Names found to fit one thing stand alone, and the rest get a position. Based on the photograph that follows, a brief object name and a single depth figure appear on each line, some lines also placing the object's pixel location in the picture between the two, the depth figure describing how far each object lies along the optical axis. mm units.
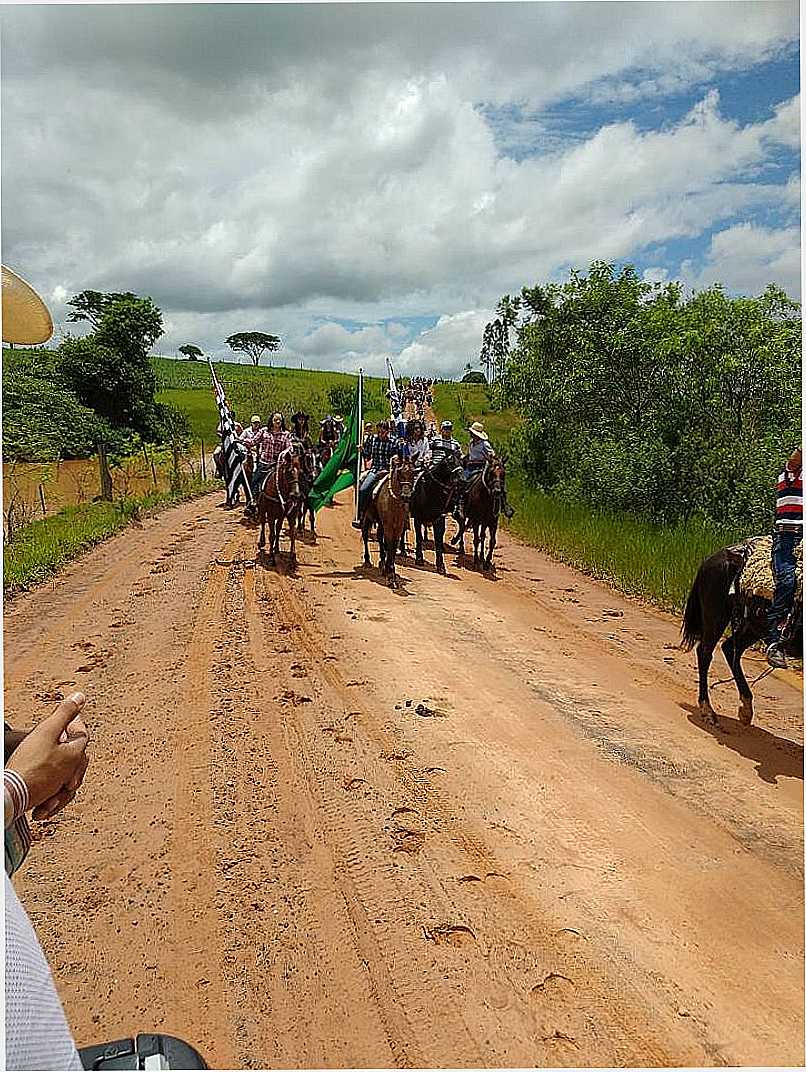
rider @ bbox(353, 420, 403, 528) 12219
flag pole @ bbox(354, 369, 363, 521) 12945
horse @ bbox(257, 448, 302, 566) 11430
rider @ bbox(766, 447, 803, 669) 5562
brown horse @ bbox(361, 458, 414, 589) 10672
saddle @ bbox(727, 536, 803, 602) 5949
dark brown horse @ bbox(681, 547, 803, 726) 6130
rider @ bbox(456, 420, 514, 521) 13195
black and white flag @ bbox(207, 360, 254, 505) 17312
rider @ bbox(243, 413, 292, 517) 12508
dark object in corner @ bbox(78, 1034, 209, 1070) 1617
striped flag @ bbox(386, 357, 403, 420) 16250
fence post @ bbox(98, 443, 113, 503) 17484
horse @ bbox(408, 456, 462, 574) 12219
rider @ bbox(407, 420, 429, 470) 12868
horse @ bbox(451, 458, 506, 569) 12641
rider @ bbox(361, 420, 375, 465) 14256
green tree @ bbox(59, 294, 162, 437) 27906
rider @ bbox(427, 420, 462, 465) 12812
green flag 13258
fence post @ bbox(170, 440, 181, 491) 20855
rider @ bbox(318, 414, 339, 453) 19703
